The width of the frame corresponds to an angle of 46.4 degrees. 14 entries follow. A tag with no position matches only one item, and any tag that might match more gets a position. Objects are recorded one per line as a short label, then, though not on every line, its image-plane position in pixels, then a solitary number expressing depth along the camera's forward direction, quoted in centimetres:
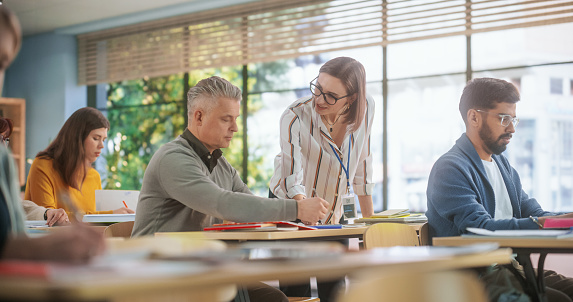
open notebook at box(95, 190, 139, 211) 418
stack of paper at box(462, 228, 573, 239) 190
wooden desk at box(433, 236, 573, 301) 184
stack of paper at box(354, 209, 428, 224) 312
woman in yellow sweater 405
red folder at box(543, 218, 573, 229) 214
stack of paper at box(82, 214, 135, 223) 359
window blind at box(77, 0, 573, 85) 617
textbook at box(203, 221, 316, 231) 239
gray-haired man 231
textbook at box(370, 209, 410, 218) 326
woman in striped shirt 328
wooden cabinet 887
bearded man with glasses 234
